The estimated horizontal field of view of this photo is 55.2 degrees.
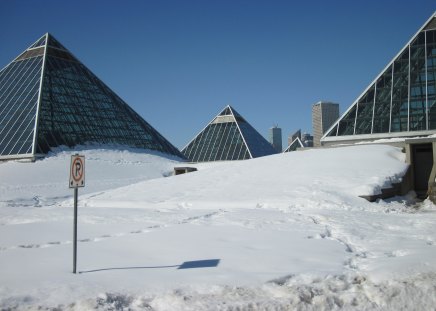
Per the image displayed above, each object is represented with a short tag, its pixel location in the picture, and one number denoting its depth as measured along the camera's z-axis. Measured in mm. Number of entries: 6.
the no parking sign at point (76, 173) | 5559
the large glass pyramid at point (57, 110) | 31312
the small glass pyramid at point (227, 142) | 47969
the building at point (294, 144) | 76312
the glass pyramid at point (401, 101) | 24859
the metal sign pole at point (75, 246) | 5215
